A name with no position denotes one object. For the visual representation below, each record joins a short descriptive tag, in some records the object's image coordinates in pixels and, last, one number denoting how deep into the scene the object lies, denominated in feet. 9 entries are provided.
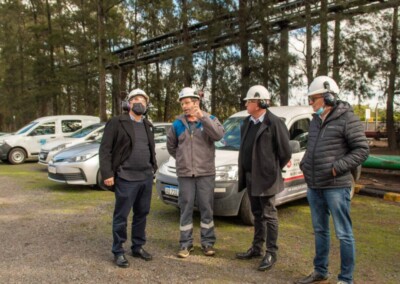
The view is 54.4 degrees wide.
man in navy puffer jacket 11.94
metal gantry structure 38.04
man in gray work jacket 15.74
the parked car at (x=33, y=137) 50.60
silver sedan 29.63
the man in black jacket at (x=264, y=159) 14.55
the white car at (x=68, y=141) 40.19
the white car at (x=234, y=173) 19.15
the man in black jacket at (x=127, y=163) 14.64
